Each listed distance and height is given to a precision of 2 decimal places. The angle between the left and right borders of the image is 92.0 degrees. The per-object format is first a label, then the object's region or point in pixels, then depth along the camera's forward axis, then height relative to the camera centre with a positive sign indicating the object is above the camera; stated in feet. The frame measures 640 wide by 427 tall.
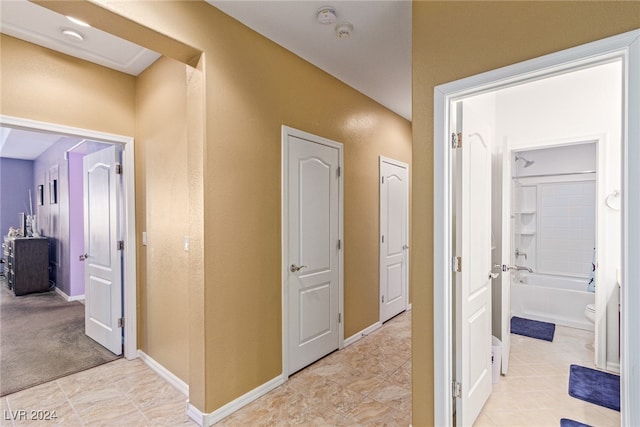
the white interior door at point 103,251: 9.98 -1.35
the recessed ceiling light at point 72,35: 7.43 +4.34
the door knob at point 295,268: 8.70 -1.65
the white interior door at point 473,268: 5.83 -1.24
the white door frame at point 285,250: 8.46 -1.11
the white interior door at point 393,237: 12.89 -1.24
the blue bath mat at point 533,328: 11.54 -4.77
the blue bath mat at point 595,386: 7.55 -4.72
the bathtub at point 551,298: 12.52 -3.84
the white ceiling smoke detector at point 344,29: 7.43 +4.41
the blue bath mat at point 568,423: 6.68 -4.70
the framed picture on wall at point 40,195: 20.66 +1.11
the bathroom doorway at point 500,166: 4.02 +0.68
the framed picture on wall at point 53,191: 17.95 +1.21
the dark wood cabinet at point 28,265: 17.69 -3.12
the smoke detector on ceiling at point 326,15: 6.82 +4.39
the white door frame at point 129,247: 9.64 -1.13
